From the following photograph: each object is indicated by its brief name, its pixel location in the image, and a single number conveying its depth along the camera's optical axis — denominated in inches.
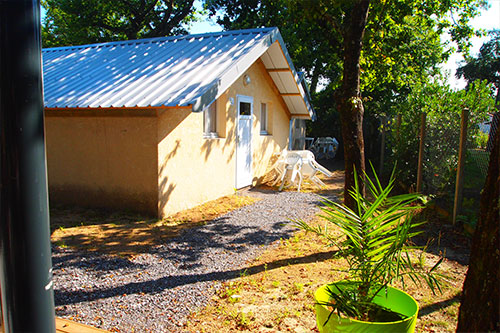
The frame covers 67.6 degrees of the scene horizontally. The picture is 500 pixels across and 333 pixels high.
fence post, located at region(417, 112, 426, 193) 317.7
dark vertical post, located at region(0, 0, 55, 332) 63.1
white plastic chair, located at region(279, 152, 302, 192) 438.3
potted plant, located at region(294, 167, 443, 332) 96.7
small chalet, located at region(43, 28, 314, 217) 286.0
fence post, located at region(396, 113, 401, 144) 413.4
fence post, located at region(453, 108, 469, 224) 244.1
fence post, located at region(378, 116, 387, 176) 487.8
